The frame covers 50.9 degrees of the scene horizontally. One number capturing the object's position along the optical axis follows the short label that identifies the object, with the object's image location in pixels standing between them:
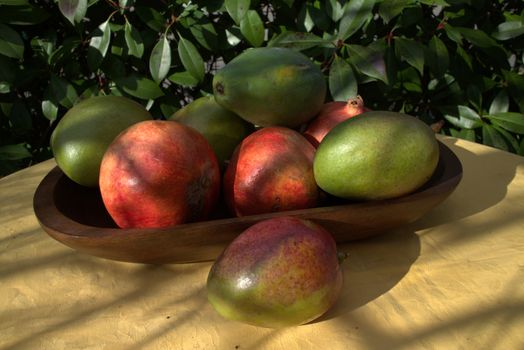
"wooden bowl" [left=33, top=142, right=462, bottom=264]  0.70
